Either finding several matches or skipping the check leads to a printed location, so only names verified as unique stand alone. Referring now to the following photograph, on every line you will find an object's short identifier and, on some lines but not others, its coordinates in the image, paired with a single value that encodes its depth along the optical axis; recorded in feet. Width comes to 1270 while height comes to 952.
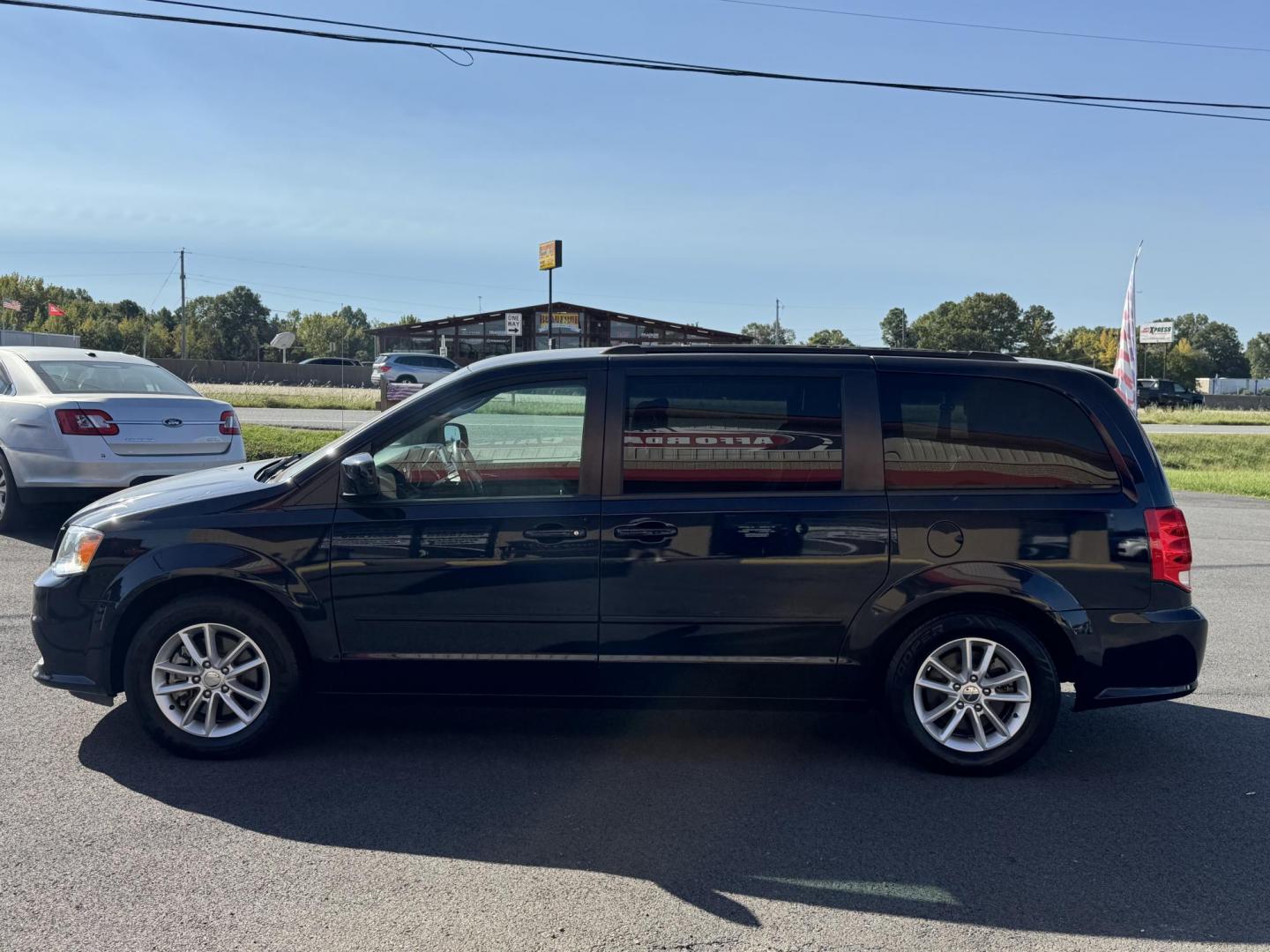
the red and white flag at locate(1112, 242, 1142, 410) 57.36
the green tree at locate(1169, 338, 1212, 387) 395.55
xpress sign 93.45
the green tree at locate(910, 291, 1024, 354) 321.32
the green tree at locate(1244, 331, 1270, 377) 546.67
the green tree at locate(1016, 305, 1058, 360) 320.25
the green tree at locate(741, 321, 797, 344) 332.76
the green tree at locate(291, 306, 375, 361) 485.56
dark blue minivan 15.47
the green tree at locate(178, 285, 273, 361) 443.32
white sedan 30.86
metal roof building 166.50
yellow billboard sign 113.80
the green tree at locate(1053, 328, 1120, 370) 386.73
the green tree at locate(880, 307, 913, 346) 327.88
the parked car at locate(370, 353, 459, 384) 135.13
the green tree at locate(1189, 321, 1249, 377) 497.87
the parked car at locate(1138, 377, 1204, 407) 205.87
